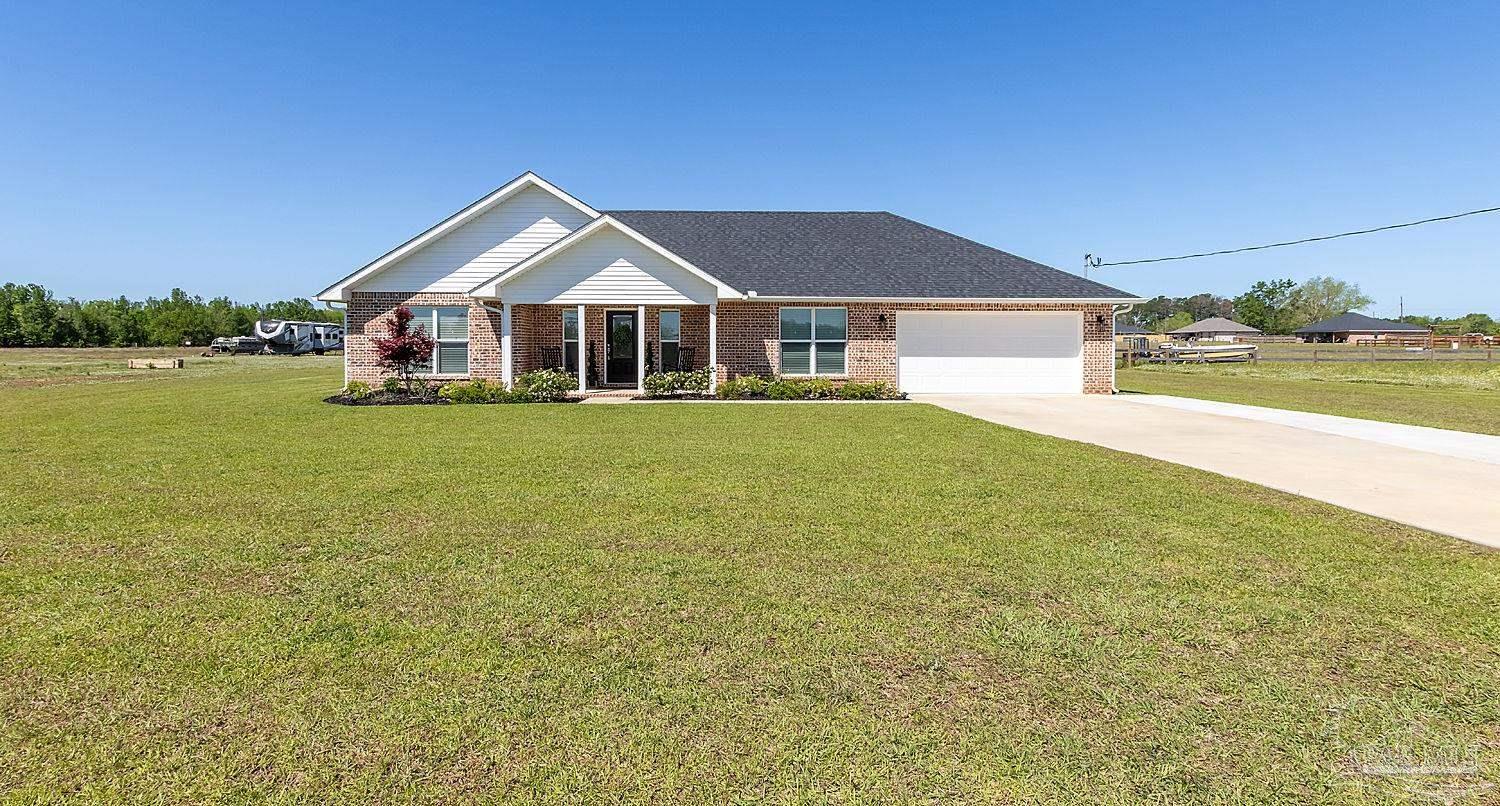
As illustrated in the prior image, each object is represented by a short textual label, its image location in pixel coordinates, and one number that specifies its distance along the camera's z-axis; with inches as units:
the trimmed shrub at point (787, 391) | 679.6
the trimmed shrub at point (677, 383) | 671.8
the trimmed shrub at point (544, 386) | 644.7
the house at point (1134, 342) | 1896.0
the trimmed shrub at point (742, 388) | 671.1
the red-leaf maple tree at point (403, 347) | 655.8
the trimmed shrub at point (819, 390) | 681.6
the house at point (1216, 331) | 3100.4
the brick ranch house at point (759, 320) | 738.8
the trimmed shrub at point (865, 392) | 682.8
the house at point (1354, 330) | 3004.4
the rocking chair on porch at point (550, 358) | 767.1
